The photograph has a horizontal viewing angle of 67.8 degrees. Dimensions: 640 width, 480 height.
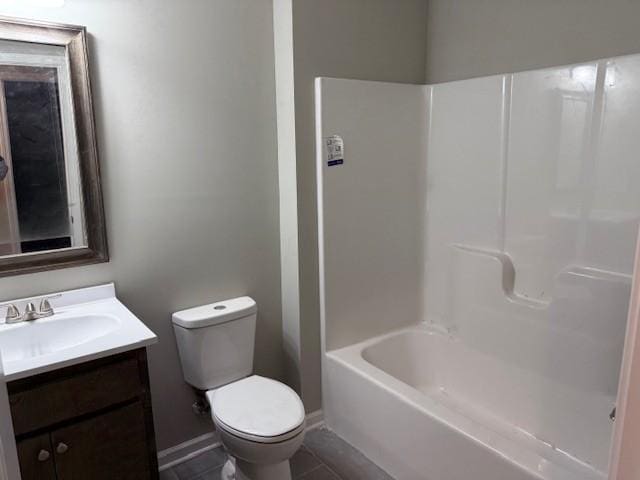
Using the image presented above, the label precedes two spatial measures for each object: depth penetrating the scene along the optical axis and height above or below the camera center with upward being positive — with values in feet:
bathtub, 5.79 -3.55
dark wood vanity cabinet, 4.73 -2.62
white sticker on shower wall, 7.53 +0.29
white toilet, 5.80 -3.05
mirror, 5.63 +0.26
